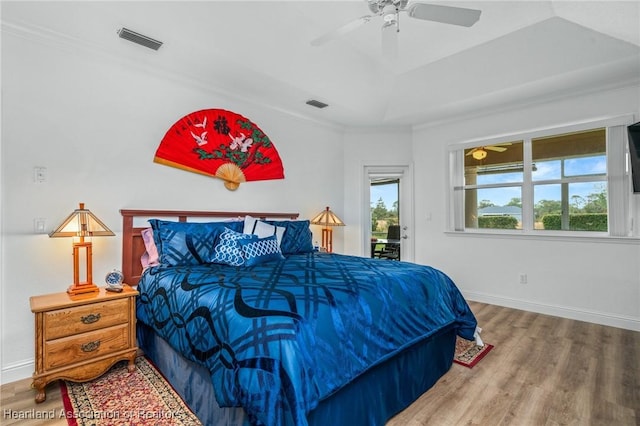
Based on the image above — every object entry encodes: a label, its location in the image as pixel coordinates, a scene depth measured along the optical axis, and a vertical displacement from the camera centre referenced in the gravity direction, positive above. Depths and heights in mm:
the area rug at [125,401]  1788 -1152
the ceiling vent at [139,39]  2488 +1455
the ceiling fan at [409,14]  2029 +1331
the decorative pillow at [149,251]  2754 -312
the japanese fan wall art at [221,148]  3166 +747
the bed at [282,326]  1356 -596
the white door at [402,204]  5055 +187
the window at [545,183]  3438 +398
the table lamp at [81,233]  2309 -124
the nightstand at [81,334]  1979 -798
